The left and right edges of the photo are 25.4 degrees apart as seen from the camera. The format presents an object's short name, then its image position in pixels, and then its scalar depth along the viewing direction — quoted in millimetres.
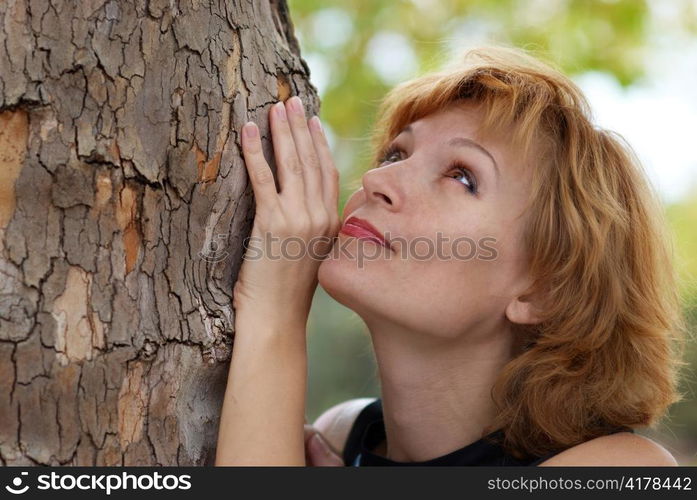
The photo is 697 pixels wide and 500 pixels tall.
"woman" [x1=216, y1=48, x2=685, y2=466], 1298
